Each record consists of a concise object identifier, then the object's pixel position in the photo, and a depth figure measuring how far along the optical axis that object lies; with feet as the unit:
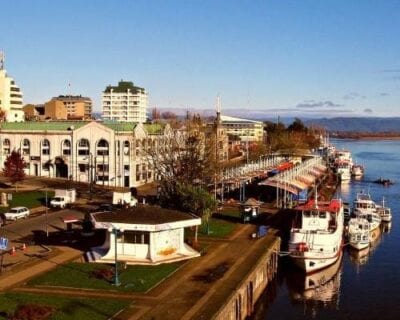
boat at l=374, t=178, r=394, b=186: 513.90
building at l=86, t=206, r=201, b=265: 166.50
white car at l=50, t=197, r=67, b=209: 271.90
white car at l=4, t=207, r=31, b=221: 236.63
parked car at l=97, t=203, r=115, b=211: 263.12
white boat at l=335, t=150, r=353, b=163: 630.82
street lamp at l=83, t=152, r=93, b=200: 378.40
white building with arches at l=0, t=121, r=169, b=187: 377.30
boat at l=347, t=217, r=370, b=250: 249.96
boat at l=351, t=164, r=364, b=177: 588.50
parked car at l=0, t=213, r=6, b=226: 226.32
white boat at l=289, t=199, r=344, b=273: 206.08
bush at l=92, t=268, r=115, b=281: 149.69
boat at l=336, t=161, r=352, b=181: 545.85
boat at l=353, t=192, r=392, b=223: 306.35
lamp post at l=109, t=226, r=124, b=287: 144.87
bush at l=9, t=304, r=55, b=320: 118.73
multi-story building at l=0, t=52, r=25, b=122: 559.79
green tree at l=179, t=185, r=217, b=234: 211.20
